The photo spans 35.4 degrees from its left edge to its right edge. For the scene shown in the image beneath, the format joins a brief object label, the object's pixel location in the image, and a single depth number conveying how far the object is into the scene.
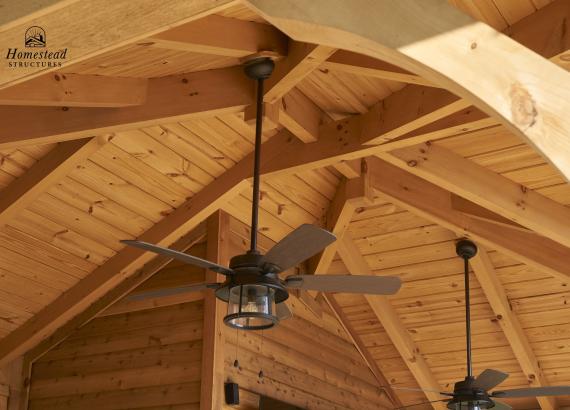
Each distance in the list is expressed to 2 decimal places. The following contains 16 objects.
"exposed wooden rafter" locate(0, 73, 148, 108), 4.18
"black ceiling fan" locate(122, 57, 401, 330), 3.93
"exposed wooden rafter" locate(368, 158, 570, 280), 5.86
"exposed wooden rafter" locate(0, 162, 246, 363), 5.89
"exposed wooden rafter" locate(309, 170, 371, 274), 6.04
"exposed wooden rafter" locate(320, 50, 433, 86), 4.27
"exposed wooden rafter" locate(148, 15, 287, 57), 3.98
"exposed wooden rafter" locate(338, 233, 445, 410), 6.86
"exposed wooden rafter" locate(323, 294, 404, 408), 7.61
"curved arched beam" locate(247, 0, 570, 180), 1.88
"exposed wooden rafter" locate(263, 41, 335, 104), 4.32
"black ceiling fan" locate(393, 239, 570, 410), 5.59
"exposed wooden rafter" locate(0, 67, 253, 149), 4.52
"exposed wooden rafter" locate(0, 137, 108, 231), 4.98
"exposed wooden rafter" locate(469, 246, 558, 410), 6.63
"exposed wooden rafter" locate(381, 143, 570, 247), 5.22
